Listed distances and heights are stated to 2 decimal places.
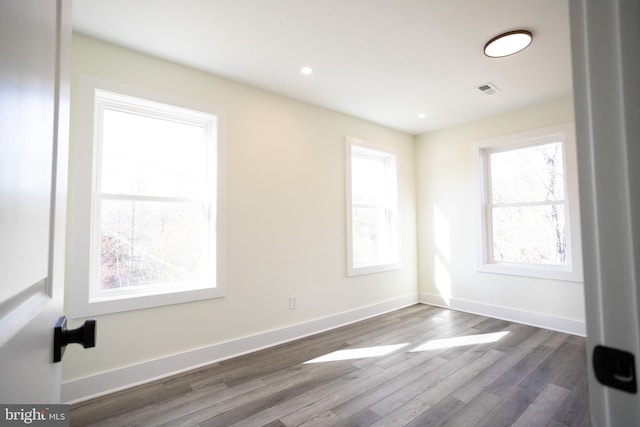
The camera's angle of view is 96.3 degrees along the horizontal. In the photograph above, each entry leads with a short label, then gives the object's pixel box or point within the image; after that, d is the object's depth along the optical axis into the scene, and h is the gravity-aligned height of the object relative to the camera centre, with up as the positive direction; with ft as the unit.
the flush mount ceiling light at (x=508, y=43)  6.96 +4.60
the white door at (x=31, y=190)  1.22 +0.23
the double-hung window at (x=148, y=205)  7.02 +0.68
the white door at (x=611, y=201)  1.37 +0.11
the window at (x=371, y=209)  12.15 +0.84
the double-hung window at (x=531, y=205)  10.62 +0.78
